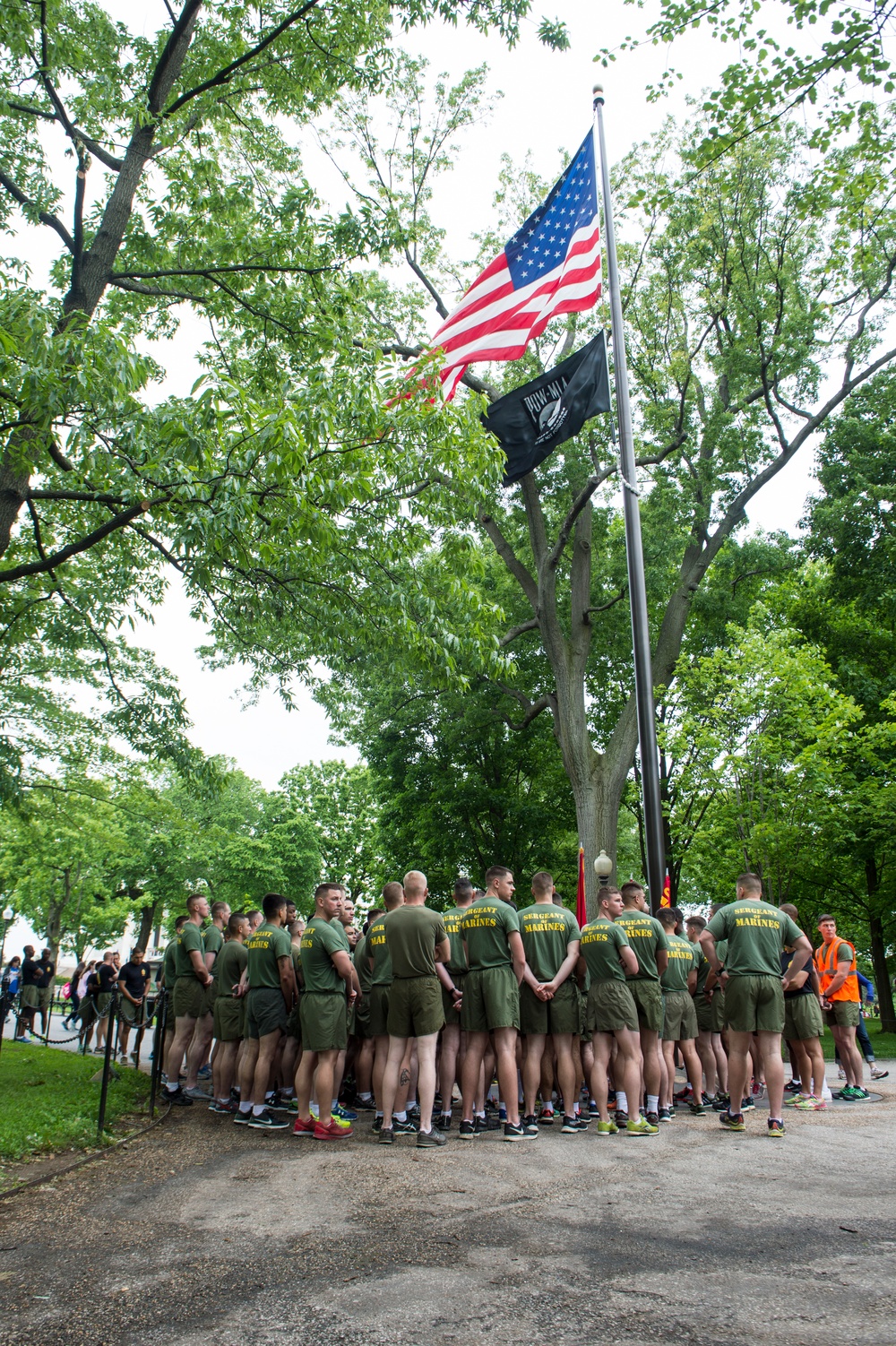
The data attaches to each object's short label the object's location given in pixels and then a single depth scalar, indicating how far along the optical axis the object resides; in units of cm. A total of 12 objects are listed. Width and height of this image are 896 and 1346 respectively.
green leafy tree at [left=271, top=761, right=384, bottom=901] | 4500
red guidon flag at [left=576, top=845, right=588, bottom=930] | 1230
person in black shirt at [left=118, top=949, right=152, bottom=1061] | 1284
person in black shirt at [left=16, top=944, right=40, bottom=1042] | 1694
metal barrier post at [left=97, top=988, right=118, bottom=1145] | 702
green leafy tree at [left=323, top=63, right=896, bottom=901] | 1709
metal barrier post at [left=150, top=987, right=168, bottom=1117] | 858
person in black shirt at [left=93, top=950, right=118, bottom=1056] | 1420
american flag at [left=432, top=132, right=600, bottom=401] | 1138
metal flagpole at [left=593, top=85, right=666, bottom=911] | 904
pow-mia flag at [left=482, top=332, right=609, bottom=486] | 1134
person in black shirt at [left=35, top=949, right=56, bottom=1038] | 1733
